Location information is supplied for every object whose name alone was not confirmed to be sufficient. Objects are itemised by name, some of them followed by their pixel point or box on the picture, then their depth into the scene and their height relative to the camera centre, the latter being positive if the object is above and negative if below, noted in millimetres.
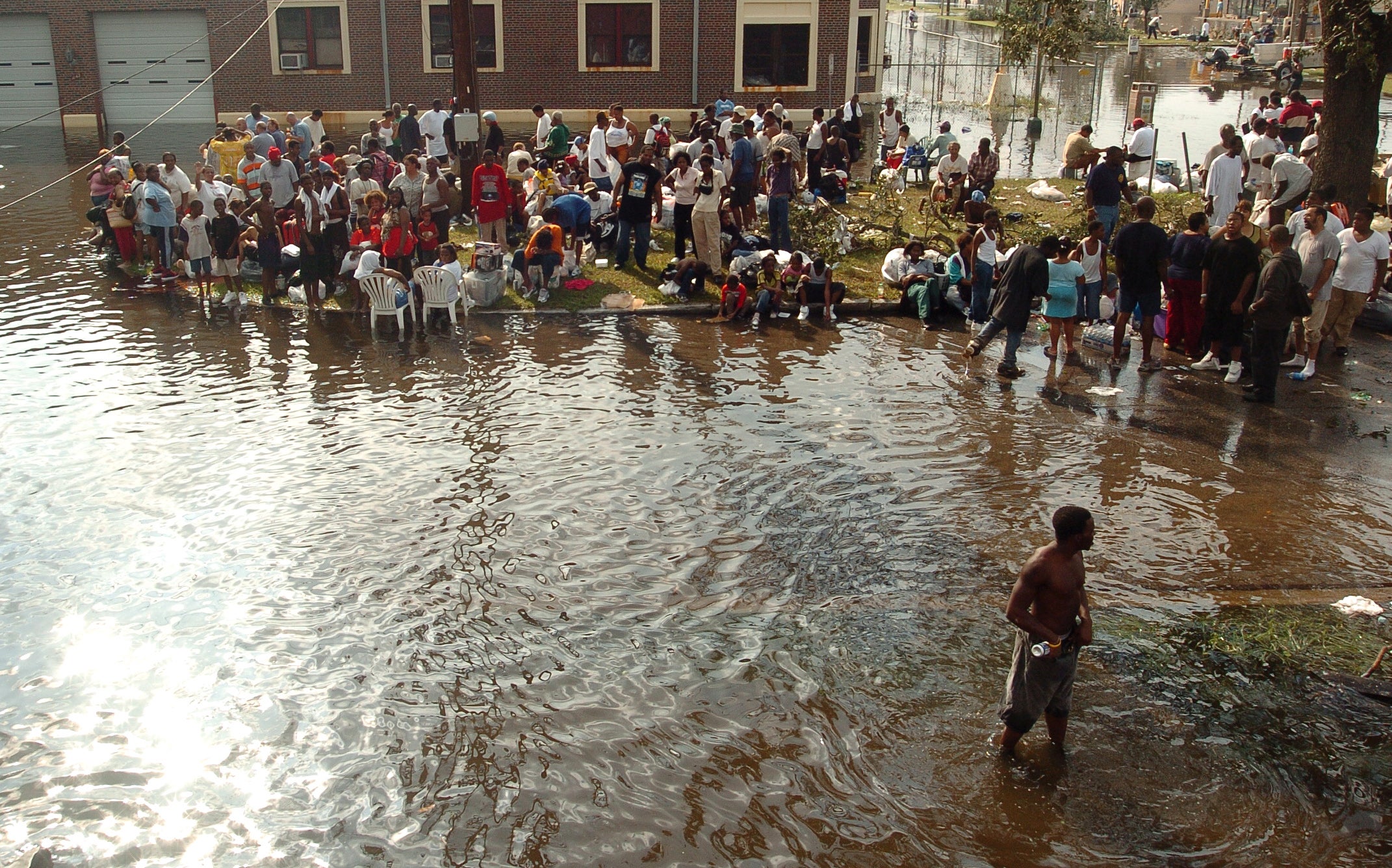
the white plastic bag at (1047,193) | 20719 -917
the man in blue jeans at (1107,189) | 15852 -629
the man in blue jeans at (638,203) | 16375 -972
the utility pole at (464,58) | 17203 +1101
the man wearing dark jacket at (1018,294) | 12164 -1605
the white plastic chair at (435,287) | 14672 -1953
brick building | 34719 +2468
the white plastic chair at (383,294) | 14555 -2046
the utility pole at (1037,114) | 28266 +702
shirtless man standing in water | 5910 -2412
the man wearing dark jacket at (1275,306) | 11148 -1547
